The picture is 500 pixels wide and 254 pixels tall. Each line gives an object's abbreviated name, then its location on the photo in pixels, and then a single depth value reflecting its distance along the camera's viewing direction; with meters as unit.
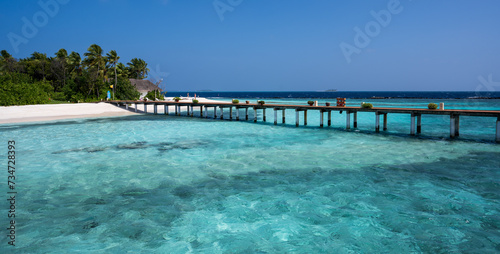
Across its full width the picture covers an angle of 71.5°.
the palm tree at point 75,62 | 73.12
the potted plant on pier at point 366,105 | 28.45
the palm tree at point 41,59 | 70.28
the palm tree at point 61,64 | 72.00
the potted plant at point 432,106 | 25.14
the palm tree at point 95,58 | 63.84
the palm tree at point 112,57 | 72.81
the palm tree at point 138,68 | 107.68
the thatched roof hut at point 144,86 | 84.00
